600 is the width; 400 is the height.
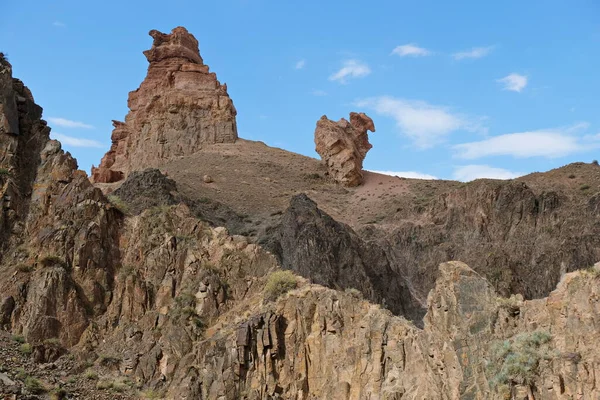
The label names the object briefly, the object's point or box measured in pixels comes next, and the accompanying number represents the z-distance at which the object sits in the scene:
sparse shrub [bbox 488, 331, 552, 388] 24.06
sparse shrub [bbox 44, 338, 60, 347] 35.46
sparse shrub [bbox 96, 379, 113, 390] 33.75
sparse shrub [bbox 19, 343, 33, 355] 34.66
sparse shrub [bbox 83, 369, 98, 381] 34.34
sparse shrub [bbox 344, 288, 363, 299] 33.73
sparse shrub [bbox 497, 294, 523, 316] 26.56
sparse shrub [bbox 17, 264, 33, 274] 38.31
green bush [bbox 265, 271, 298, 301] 35.59
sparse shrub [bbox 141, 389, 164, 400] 33.28
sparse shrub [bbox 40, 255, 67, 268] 38.34
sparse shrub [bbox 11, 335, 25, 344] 35.31
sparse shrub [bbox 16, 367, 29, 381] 32.59
